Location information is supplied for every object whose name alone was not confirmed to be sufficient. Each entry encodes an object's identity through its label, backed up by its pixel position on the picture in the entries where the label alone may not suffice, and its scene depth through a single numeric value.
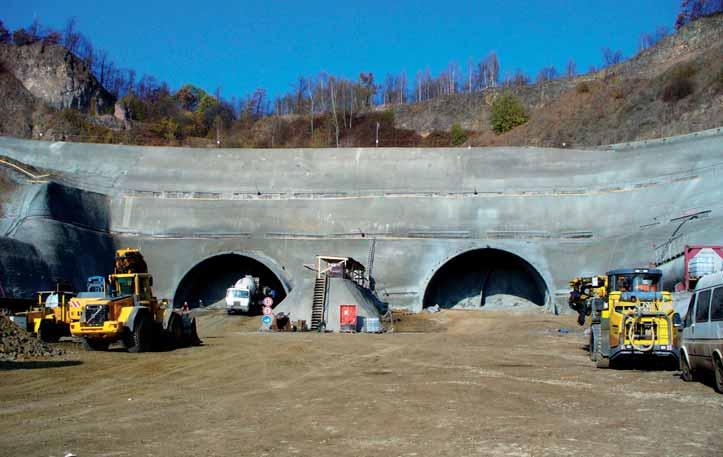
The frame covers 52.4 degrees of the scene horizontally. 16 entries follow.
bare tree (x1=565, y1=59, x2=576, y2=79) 97.67
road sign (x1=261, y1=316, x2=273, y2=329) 33.53
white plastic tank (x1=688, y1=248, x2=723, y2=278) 28.44
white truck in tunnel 39.56
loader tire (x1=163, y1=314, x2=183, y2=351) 22.17
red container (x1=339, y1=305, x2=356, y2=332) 33.31
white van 11.77
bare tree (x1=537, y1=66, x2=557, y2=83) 86.19
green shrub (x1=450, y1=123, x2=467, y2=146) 75.00
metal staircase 33.94
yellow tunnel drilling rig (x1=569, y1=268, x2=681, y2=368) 15.55
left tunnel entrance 44.38
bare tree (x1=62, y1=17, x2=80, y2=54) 96.00
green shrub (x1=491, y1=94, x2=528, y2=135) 72.75
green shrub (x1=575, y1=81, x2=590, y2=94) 65.69
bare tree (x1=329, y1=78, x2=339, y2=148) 79.78
